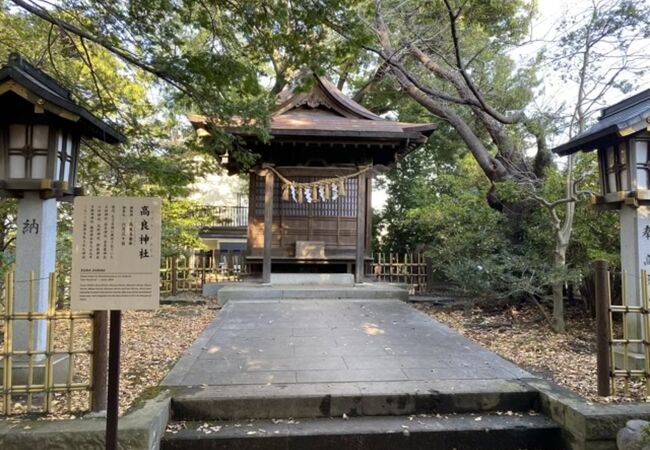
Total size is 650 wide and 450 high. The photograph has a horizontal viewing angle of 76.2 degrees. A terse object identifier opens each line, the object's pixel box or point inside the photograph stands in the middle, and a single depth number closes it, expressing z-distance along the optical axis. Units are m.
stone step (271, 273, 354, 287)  10.88
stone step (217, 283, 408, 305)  9.64
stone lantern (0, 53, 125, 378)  3.93
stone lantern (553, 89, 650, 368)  4.47
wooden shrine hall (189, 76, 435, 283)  10.48
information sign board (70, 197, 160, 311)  2.72
